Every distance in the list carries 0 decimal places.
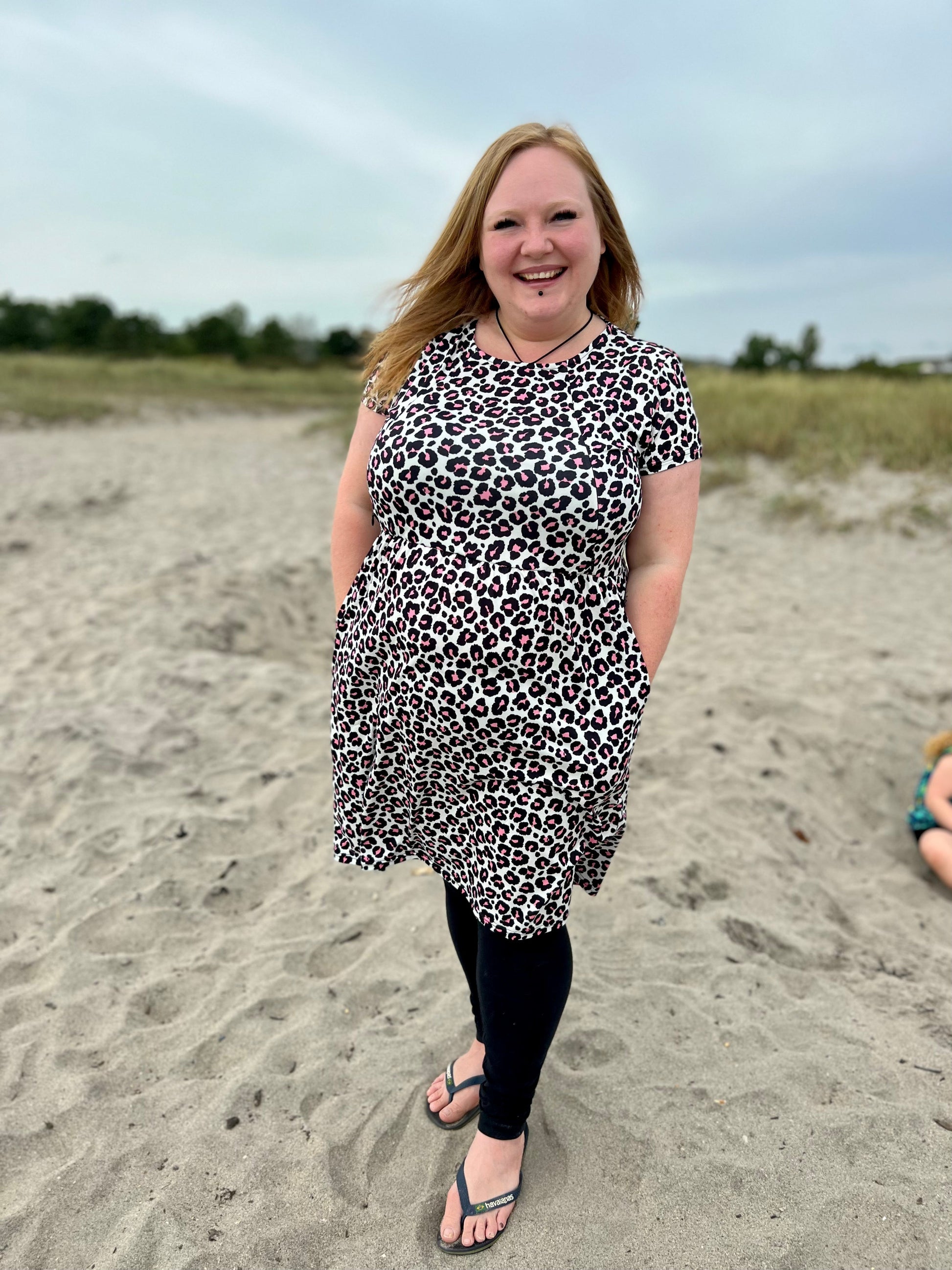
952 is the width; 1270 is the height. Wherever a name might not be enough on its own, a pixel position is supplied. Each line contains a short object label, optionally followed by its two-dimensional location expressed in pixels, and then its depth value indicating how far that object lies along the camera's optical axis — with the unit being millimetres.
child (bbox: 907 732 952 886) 3139
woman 1362
